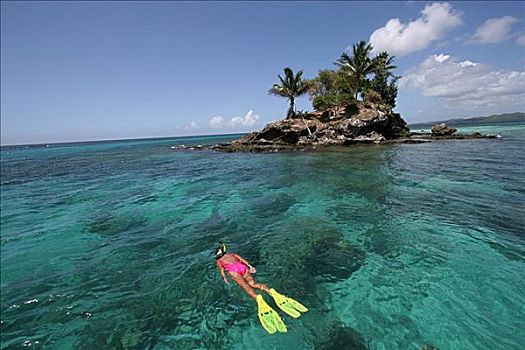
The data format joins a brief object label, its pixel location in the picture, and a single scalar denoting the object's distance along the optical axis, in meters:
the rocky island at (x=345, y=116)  44.09
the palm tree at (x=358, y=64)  44.11
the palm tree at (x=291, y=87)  47.97
